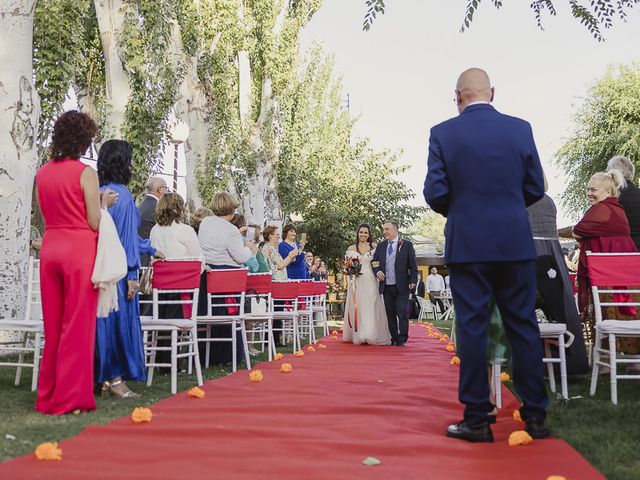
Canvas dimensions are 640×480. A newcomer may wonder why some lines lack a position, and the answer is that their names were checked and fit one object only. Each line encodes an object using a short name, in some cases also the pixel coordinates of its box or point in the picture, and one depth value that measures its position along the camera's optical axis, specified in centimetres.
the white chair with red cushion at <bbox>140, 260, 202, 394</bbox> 683
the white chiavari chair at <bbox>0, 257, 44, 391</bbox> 659
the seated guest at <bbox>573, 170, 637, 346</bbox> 738
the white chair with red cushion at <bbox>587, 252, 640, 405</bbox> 631
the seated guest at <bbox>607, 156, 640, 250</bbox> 800
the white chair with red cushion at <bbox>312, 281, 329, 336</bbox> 1366
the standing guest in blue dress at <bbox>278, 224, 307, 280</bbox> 1424
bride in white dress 1325
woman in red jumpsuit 546
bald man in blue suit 436
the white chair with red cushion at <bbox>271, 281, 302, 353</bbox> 1110
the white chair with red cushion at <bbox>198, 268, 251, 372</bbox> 820
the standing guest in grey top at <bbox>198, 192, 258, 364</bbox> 920
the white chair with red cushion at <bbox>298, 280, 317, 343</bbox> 1220
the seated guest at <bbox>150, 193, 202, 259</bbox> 818
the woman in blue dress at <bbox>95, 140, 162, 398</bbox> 620
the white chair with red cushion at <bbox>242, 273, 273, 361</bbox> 904
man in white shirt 2927
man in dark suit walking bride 1277
